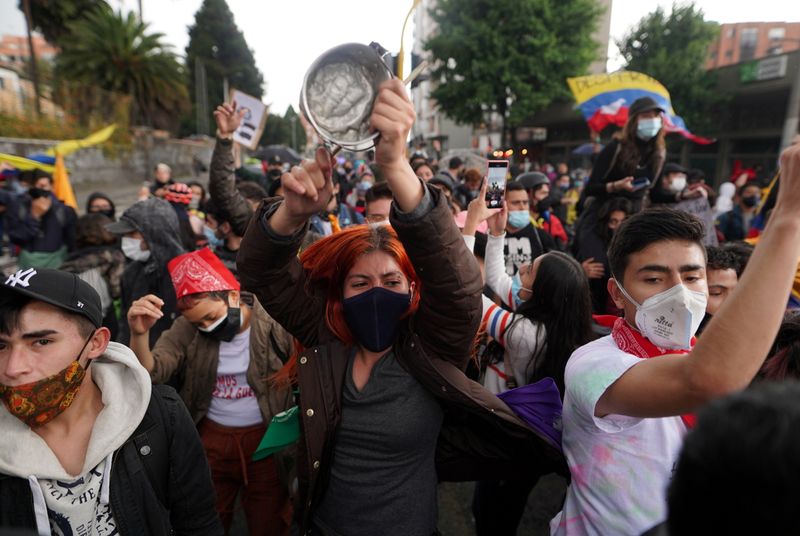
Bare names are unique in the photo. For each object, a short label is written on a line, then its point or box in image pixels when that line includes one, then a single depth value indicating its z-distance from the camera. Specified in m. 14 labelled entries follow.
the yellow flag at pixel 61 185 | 6.68
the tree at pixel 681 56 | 18.12
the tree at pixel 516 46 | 22.09
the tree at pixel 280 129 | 56.09
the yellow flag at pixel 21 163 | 5.69
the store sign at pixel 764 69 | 14.30
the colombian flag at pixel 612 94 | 6.87
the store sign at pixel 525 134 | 24.61
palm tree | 21.28
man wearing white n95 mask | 0.92
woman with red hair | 1.45
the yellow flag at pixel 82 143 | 7.86
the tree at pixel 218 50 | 47.16
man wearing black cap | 1.34
